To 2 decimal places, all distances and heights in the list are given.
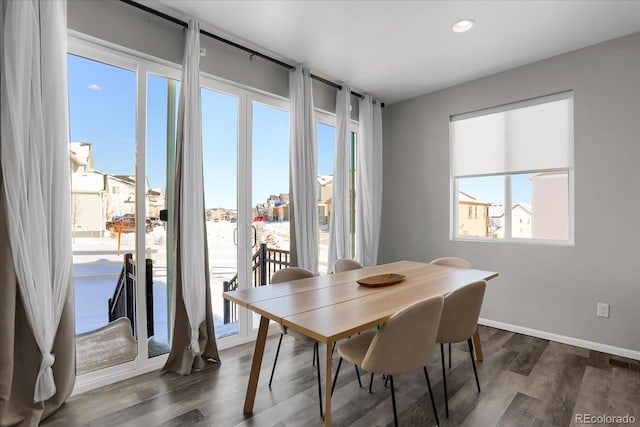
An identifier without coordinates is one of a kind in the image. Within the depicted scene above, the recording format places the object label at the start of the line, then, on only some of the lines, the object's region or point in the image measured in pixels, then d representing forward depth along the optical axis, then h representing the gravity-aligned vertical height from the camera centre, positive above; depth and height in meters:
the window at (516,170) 3.21 +0.43
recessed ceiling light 2.58 +1.51
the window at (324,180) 3.85 +0.37
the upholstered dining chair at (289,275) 2.49 -0.51
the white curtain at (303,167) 3.28 +0.45
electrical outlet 2.90 -0.91
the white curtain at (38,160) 1.77 +0.31
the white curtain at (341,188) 3.75 +0.27
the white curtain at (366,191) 4.08 +0.25
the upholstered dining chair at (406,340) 1.54 -0.64
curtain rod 2.32 +1.48
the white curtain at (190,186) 2.52 +0.21
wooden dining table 1.47 -0.52
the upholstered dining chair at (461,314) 1.99 -0.66
